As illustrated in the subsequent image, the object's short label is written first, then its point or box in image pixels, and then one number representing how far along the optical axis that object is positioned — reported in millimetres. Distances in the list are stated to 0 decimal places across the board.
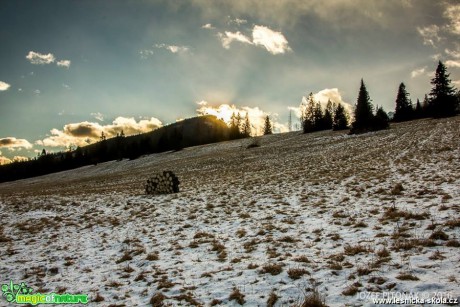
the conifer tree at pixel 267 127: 122438
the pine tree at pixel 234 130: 119625
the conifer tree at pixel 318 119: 85688
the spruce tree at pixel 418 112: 74300
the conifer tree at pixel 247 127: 129862
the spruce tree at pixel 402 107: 75750
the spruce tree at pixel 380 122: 55594
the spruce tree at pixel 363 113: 57375
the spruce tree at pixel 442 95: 59844
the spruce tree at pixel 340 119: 72812
